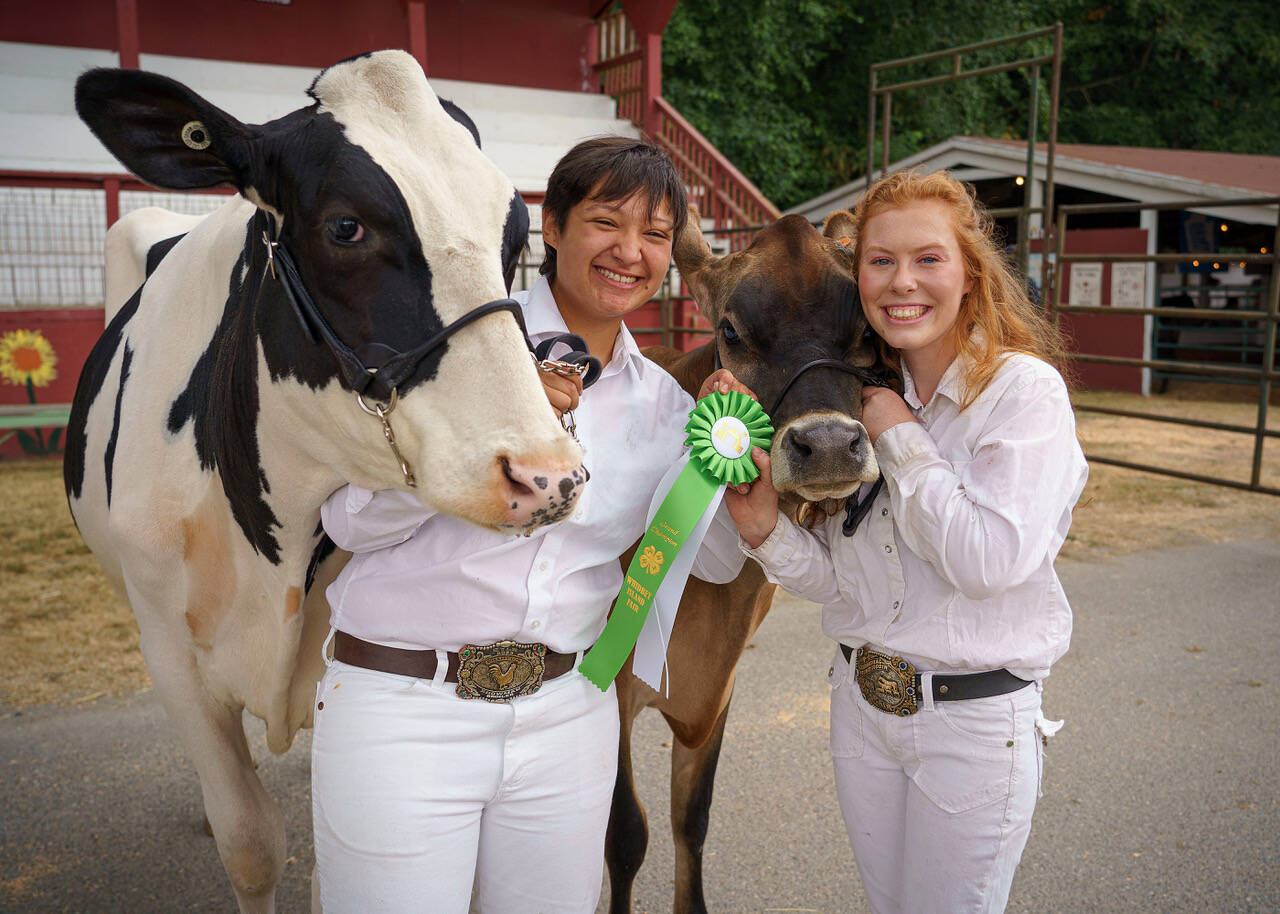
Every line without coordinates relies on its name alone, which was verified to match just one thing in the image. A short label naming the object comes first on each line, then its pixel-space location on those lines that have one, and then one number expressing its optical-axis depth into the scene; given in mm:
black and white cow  1525
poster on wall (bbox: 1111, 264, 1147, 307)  13805
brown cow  1939
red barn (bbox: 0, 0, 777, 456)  9859
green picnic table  8828
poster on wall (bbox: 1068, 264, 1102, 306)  14477
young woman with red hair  1794
